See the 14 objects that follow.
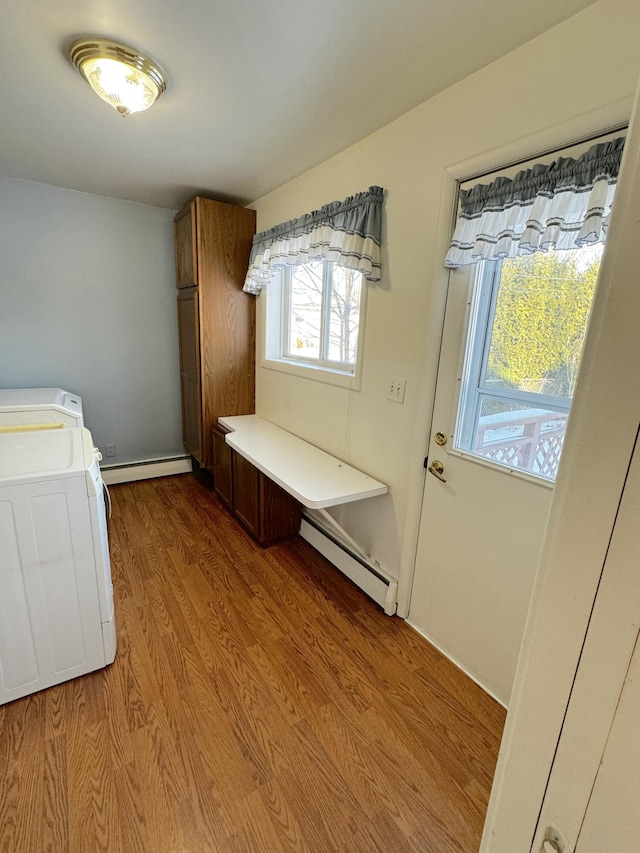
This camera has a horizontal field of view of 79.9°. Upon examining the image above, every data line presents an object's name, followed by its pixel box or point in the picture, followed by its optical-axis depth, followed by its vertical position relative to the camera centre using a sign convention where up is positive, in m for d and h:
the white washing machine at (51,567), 1.34 -0.89
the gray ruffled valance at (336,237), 1.79 +0.51
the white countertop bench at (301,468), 1.84 -0.72
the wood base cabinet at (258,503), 2.48 -1.13
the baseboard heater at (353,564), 1.99 -1.29
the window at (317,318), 2.29 +0.11
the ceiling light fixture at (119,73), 1.34 +0.92
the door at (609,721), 0.42 -0.43
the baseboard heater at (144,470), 3.34 -1.28
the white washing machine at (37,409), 2.25 -0.53
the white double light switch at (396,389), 1.81 -0.24
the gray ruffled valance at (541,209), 1.06 +0.42
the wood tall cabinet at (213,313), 2.76 +0.13
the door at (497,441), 1.29 -0.37
